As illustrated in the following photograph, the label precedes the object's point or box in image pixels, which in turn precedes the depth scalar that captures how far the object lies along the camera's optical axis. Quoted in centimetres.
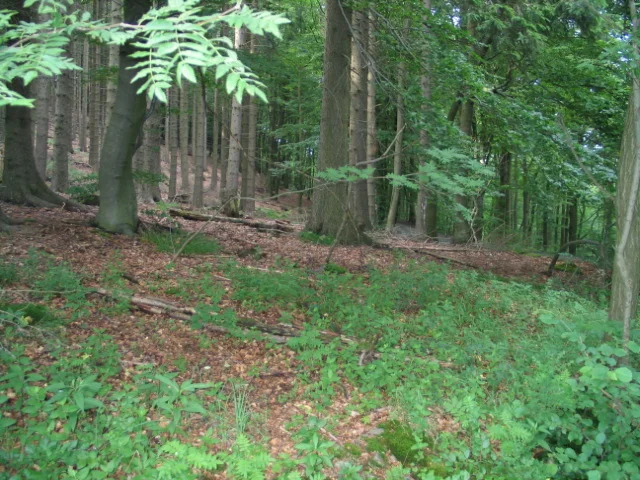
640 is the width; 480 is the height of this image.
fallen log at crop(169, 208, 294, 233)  1036
